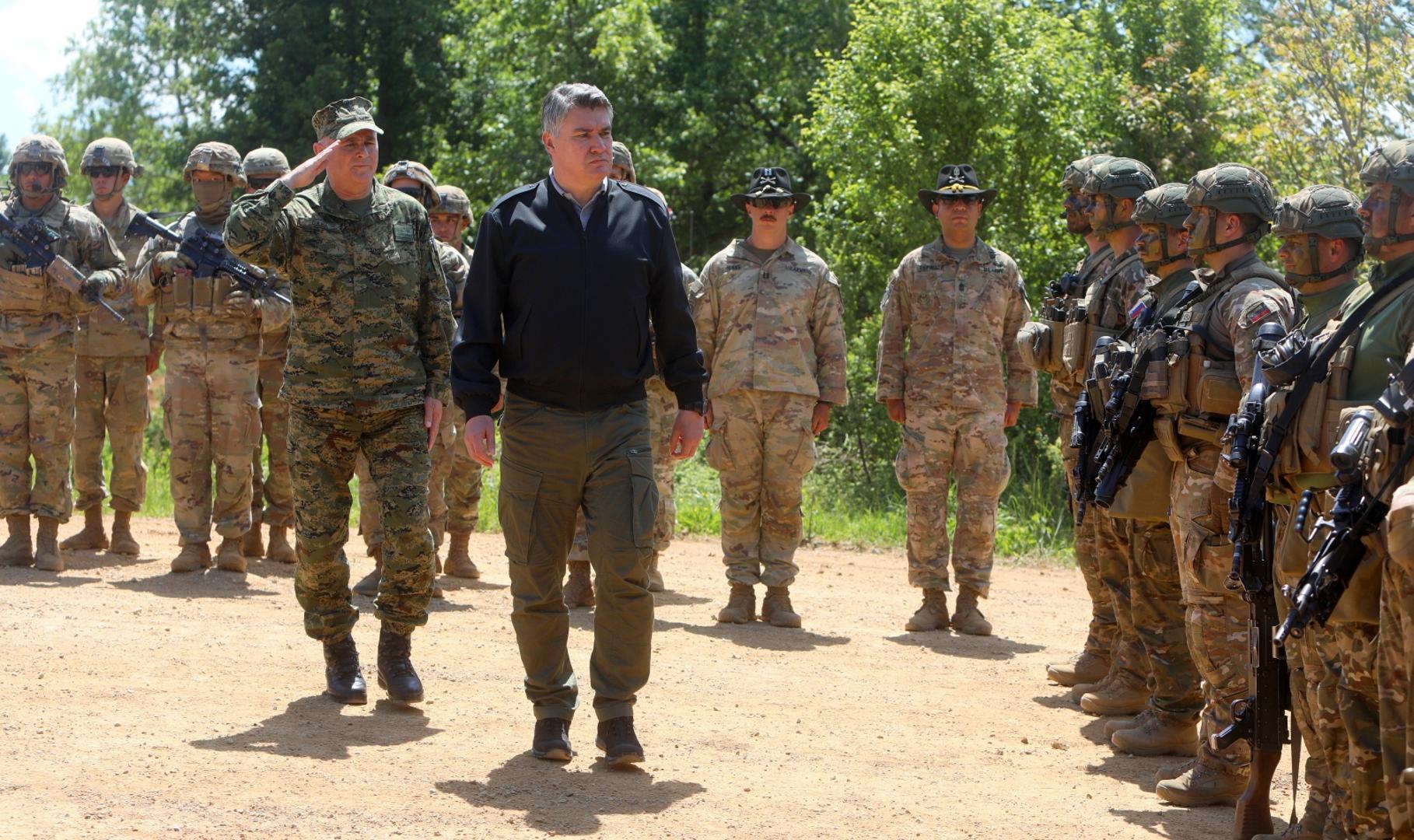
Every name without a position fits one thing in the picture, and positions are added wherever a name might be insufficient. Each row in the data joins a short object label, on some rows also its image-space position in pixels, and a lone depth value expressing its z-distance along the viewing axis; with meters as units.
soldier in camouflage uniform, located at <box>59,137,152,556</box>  10.59
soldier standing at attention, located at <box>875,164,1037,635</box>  9.17
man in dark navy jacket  5.59
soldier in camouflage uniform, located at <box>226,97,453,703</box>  6.38
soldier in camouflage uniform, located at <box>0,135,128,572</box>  9.78
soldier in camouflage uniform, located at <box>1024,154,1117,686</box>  7.52
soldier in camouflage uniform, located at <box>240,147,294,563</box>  10.49
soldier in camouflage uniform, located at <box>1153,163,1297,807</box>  5.49
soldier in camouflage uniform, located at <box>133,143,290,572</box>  9.75
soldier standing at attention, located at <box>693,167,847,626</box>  9.24
